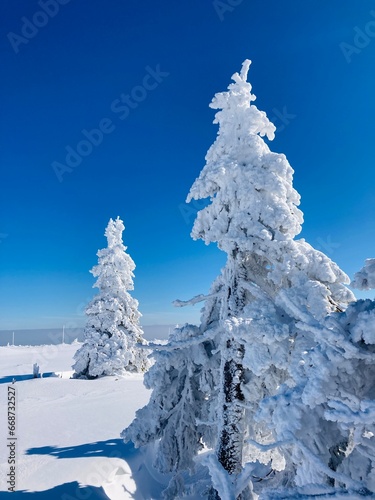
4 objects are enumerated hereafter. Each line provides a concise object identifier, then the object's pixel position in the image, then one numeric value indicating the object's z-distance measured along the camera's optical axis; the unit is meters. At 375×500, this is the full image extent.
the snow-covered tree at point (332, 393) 3.20
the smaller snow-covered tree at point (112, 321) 21.91
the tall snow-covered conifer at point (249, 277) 5.85
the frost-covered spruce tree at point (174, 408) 7.90
